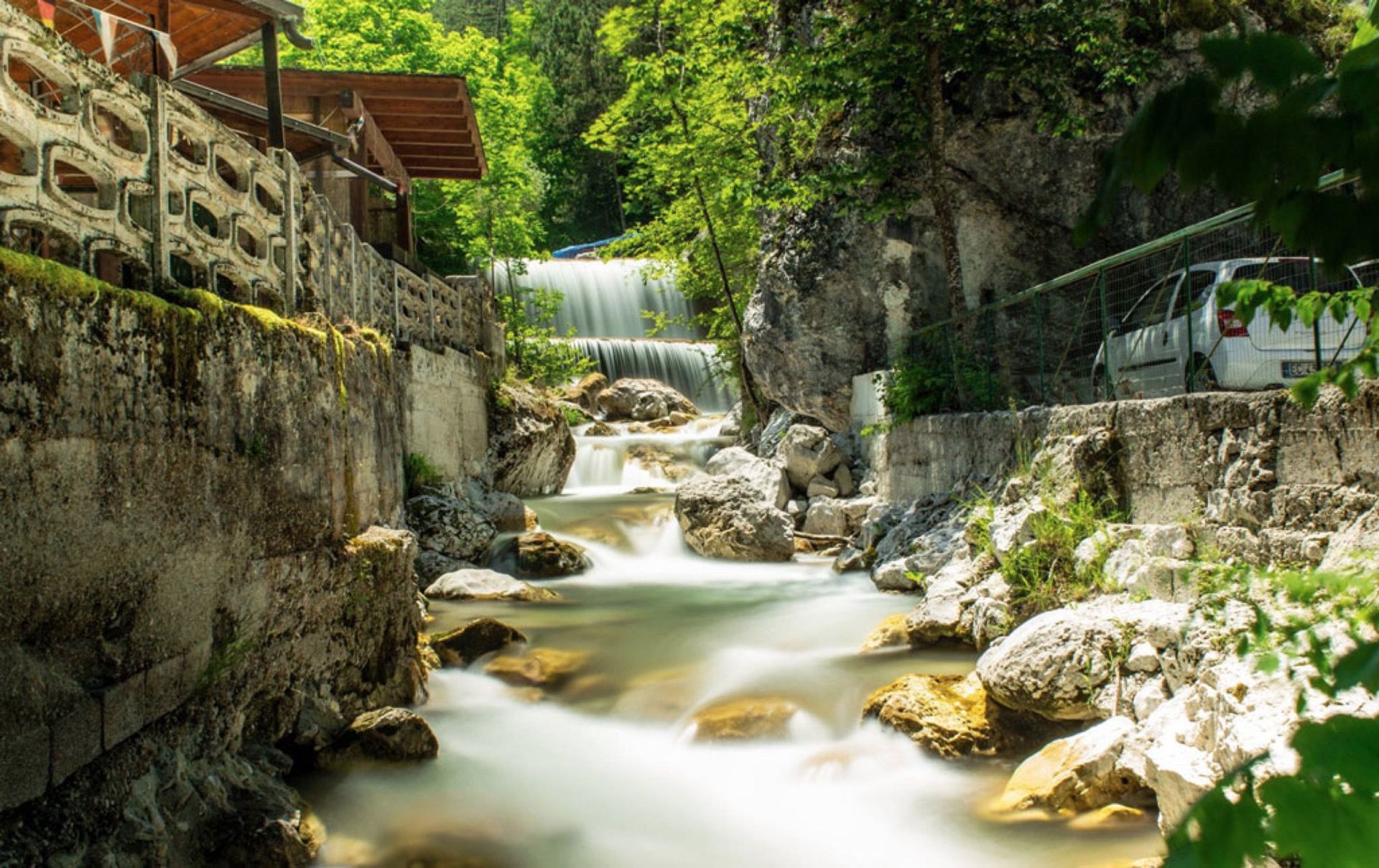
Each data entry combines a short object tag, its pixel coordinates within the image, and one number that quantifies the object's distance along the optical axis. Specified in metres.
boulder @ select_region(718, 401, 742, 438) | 24.06
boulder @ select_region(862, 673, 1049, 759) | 6.05
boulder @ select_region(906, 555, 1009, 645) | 8.05
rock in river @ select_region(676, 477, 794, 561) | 13.05
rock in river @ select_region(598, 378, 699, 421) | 27.42
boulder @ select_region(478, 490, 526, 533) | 13.97
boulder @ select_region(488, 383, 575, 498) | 16.94
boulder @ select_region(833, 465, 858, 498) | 14.96
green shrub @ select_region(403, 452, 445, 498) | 11.73
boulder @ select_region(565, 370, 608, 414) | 27.97
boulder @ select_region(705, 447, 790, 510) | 15.01
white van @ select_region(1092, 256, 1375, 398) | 7.25
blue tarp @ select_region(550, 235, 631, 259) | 42.97
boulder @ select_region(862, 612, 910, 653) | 8.23
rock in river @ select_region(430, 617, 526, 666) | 8.12
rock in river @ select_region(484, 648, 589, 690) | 7.84
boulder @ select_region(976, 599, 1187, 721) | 5.80
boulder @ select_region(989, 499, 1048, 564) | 8.05
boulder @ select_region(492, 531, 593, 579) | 12.30
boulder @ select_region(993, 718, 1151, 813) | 5.05
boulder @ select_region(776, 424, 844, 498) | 15.23
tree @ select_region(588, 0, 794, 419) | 16.67
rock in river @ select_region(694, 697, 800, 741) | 6.64
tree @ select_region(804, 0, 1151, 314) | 12.07
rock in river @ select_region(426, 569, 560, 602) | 10.57
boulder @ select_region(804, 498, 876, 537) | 13.84
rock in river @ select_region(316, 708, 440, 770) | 5.94
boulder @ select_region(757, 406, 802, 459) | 17.43
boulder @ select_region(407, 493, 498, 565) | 11.61
